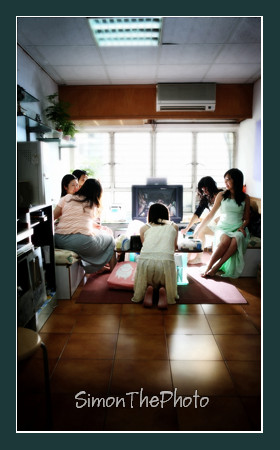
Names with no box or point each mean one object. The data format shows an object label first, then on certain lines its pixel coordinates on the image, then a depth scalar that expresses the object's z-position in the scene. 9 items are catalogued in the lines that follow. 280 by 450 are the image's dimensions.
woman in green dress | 3.93
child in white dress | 3.12
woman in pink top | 3.55
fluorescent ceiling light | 2.90
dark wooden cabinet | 2.19
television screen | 4.32
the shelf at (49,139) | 4.00
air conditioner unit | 4.80
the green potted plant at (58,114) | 4.18
